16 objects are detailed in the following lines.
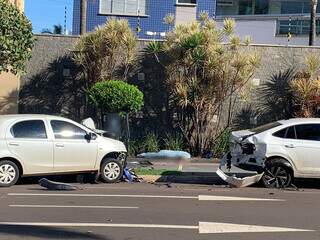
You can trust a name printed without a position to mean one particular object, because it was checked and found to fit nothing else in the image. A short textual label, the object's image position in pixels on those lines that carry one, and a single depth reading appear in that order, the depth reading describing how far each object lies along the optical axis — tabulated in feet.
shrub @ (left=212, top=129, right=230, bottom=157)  65.36
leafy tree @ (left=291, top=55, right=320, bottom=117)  63.36
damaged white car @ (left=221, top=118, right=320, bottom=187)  45.83
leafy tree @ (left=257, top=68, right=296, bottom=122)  67.31
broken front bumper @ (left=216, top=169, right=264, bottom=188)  45.93
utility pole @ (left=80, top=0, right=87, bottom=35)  90.73
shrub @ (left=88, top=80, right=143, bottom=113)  61.16
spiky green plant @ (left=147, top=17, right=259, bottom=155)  63.00
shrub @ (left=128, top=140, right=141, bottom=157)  65.31
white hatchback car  44.50
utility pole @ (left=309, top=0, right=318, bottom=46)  101.96
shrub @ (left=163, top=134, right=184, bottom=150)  65.87
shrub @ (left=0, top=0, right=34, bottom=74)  56.29
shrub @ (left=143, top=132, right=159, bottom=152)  65.69
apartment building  172.76
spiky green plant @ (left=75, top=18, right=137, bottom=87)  64.69
